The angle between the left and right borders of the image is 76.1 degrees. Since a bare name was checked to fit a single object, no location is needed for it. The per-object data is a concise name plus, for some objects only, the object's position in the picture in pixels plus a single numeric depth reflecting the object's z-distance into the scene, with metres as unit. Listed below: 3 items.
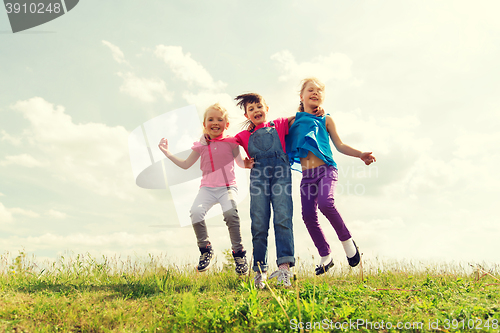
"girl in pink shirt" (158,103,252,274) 5.26
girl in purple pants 5.08
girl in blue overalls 4.64
